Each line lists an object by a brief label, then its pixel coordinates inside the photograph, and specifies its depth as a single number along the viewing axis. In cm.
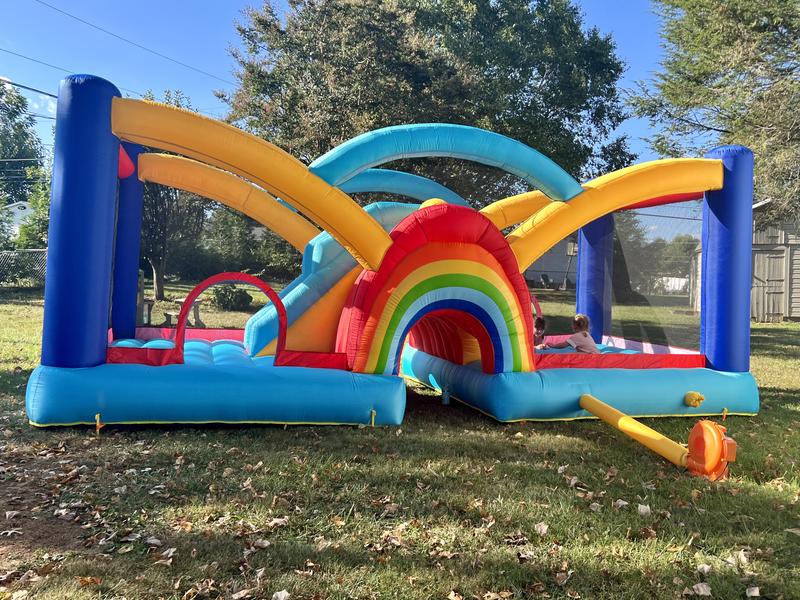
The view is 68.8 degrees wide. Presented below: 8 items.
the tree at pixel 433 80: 1501
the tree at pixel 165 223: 956
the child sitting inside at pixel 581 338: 678
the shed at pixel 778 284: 1819
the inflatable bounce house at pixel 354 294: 503
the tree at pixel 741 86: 1312
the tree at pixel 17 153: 4316
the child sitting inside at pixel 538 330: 788
